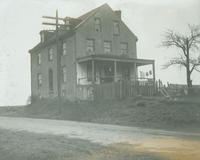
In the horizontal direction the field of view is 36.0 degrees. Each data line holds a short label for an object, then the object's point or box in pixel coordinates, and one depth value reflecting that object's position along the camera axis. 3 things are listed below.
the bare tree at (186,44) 31.34
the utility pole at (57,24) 25.22
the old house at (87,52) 28.95
